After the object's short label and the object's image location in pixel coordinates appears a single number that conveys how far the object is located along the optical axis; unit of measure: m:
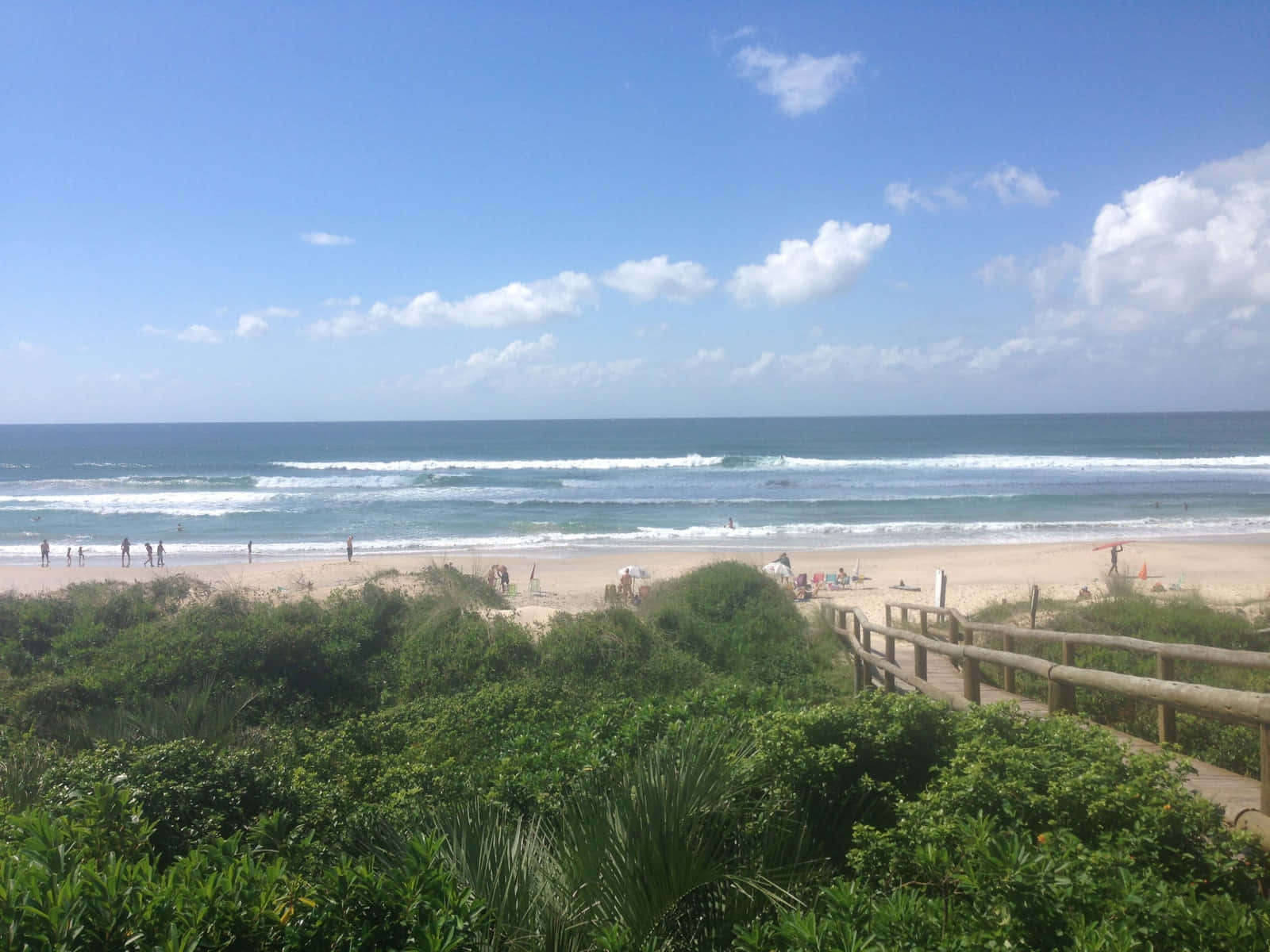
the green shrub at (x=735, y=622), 10.54
